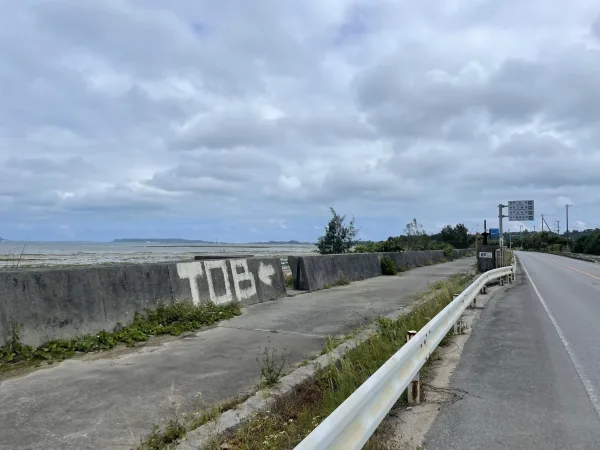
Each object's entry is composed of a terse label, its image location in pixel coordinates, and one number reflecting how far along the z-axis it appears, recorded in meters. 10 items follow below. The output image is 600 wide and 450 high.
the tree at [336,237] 27.95
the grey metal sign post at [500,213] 31.61
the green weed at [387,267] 22.97
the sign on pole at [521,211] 45.28
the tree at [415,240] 45.36
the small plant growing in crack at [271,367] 5.41
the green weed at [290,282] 15.41
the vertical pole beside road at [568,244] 93.35
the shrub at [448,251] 46.91
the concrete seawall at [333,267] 15.14
